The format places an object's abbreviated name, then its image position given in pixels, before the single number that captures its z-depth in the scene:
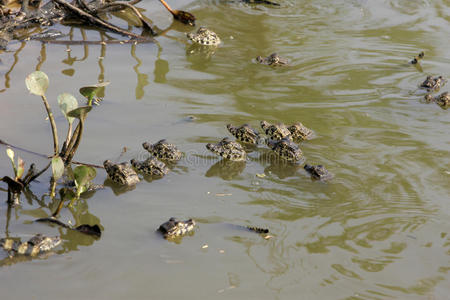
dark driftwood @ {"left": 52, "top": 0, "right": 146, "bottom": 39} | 16.83
